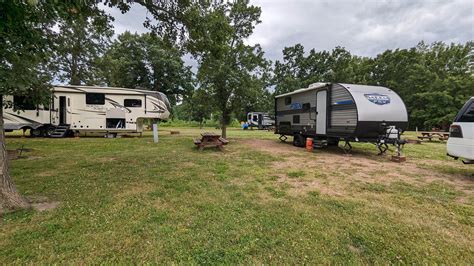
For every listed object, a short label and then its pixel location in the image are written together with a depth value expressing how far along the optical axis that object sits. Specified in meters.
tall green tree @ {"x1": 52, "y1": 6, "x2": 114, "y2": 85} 18.93
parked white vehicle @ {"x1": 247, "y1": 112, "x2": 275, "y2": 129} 32.81
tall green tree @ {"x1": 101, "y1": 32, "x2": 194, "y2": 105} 23.90
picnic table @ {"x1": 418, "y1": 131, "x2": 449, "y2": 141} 15.37
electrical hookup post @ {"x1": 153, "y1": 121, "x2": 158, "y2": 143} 12.99
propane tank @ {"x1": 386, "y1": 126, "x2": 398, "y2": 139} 8.35
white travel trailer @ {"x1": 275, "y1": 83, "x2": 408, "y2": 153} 8.40
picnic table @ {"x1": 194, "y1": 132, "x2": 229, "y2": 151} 9.87
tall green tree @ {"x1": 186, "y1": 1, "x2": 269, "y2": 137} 13.41
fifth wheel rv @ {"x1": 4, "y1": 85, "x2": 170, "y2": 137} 13.80
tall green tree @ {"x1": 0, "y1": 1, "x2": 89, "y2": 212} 2.89
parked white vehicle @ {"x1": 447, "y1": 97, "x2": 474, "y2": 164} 5.20
